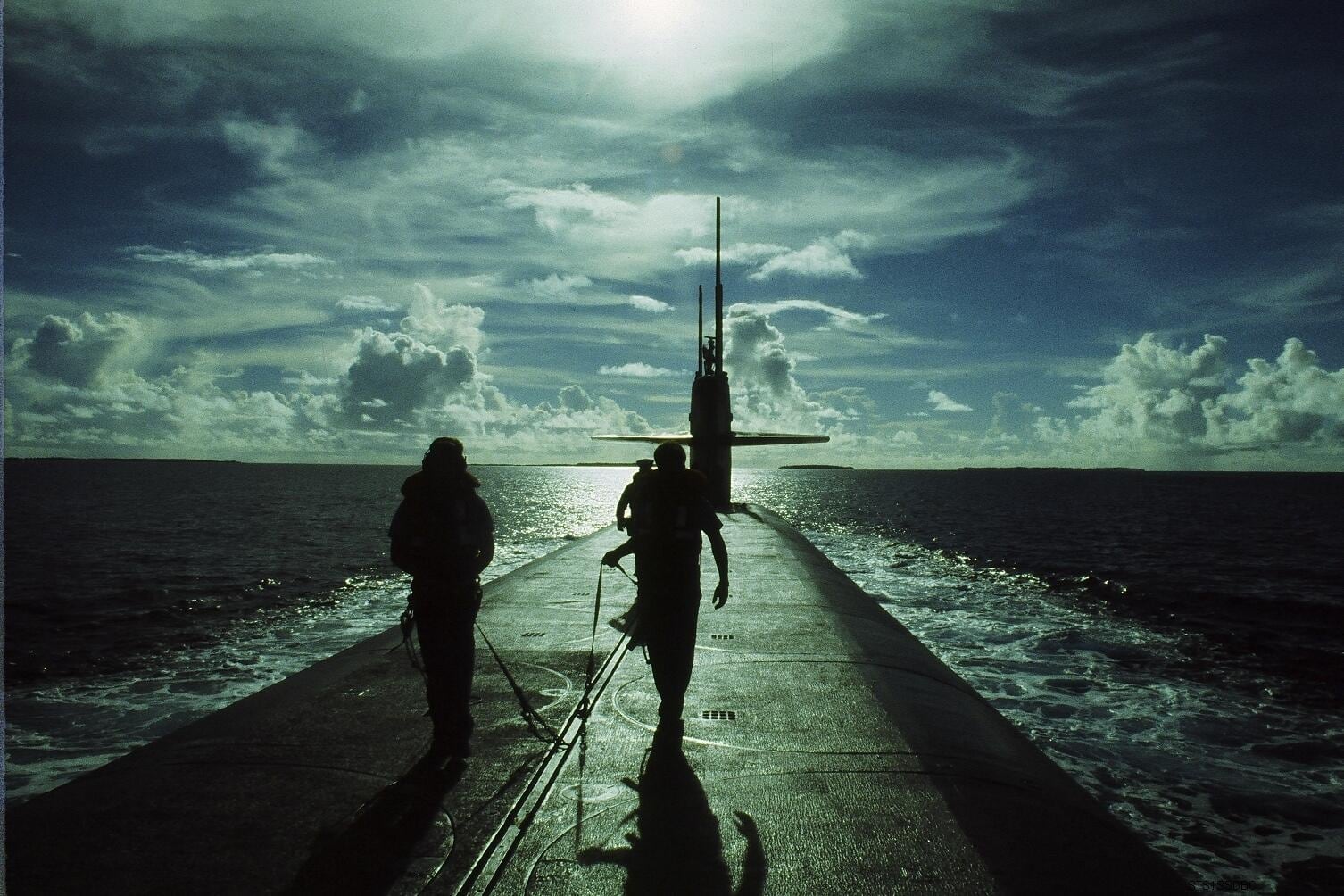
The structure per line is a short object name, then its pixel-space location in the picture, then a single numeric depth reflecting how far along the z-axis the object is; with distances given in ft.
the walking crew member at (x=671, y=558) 21.04
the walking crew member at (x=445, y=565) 19.45
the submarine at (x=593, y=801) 15.14
